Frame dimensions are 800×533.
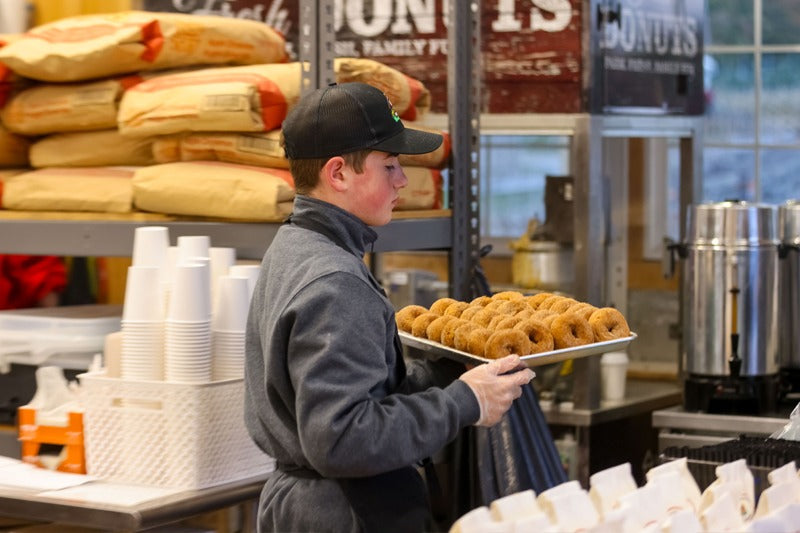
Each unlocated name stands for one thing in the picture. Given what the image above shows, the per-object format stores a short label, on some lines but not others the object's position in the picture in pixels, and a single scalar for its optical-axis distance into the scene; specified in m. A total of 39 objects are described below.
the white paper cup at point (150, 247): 3.29
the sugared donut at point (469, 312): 2.93
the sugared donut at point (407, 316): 3.01
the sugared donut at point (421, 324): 2.92
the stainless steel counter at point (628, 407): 4.67
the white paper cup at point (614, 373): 4.87
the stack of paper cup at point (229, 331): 3.20
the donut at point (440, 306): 3.03
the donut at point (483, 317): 2.85
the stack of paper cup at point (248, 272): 3.30
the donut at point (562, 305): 2.96
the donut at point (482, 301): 3.10
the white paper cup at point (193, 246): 3.35
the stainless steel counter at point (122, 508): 2.93
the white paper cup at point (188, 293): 3.09
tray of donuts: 2.68
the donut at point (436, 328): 2.83
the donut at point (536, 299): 3.07
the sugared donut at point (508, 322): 2.76
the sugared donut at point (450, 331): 2.77
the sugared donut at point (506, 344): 2.65
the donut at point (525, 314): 2.85
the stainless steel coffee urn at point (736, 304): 4.43
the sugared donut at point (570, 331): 2.75
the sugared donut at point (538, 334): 2.71
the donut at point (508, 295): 3.10
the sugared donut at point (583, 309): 2.88
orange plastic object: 3.30
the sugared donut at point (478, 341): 2.68
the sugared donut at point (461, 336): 2.73
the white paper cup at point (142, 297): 3.15
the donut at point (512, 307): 2.96
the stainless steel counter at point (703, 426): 4.37
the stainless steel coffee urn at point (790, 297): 4.59
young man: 2.28
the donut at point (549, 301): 3.01
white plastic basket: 3.12
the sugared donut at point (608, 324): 2.82
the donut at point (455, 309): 2.98
